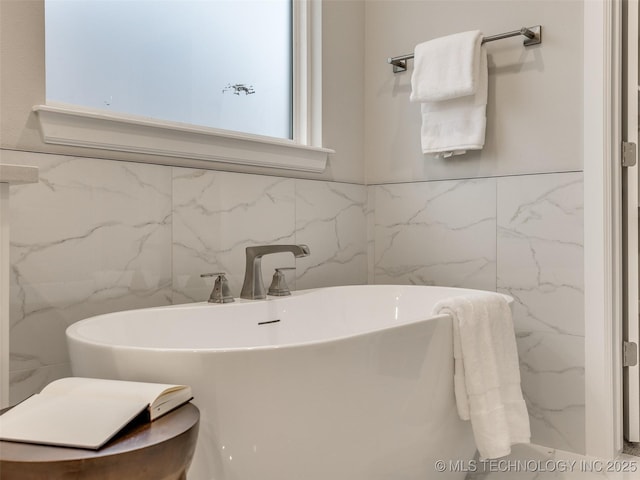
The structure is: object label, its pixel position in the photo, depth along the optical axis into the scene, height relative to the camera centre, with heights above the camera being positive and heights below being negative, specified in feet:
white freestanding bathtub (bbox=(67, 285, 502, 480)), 3.78 -1.15
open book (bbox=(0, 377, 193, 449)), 2.96 -0.99
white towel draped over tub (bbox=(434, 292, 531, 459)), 5.10 -1.34
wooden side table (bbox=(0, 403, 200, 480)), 2.73 -1.12
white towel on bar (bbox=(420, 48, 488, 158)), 7.25 +1.50
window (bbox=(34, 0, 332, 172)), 5.62 +1.86
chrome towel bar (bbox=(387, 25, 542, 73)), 6.86 +2.47
